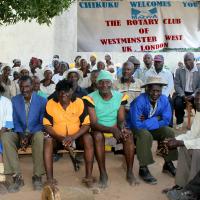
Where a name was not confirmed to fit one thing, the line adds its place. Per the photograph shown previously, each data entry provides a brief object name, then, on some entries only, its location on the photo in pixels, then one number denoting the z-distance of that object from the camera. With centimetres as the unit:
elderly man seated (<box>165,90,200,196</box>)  472
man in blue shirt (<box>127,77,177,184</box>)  565
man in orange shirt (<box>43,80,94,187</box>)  537
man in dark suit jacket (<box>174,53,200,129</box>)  859
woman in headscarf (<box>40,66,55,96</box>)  766
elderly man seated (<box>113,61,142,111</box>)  680
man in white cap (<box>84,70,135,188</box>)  550
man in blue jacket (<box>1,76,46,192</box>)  535
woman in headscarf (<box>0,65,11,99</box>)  810
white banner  1329
